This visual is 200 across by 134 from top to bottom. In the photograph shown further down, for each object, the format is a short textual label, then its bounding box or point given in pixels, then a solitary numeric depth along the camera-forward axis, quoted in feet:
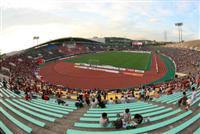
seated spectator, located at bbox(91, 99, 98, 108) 33.70
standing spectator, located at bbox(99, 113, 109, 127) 22.48
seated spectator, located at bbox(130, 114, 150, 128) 23.15
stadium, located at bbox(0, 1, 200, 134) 22.65
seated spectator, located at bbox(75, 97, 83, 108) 33.98
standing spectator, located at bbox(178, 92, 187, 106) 29.24
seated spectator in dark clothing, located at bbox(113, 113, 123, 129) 22.54
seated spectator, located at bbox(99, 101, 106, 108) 33.79
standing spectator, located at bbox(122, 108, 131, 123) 22.90
